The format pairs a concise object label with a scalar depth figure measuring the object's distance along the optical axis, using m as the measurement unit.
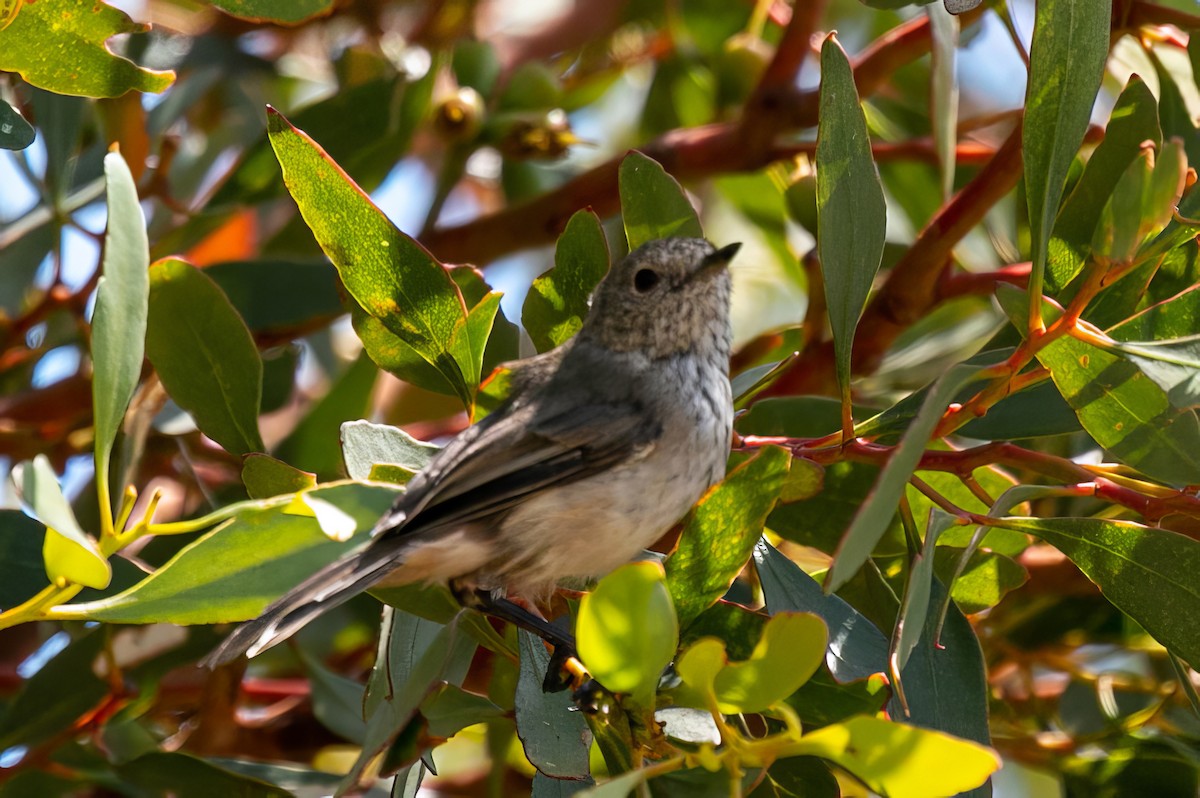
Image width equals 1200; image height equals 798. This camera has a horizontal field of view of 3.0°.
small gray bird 3.93
